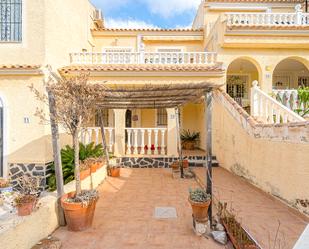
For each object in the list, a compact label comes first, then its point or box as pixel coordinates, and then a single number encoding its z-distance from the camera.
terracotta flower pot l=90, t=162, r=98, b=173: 6.66
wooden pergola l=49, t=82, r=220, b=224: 4.13
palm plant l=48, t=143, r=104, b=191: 7.16
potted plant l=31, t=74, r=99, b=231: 3.89
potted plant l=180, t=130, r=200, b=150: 12.62
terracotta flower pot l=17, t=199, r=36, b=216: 3.41
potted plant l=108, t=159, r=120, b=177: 8.06
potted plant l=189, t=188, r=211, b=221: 3.87
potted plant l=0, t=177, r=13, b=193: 6.47
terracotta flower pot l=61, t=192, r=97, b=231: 3.94
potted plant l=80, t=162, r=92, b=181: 6.01
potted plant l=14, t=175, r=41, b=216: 3.42
